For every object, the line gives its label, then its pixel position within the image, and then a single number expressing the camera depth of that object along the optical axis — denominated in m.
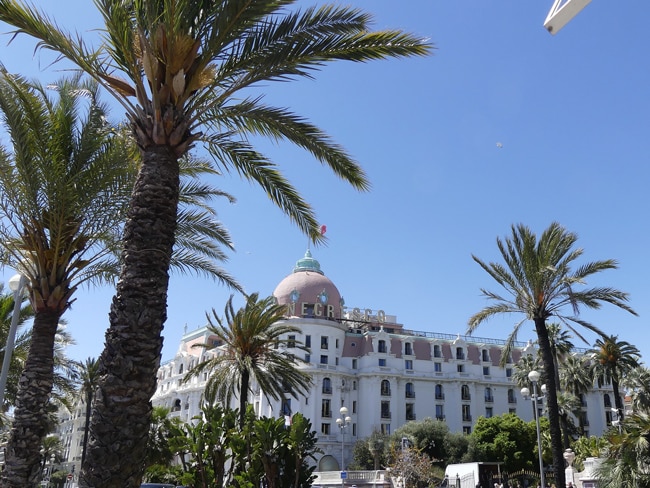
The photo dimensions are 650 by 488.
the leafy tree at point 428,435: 51.81
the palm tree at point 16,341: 19.05
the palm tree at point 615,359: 44.34
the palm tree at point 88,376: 46.51
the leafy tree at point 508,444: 51.09
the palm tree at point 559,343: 46.22
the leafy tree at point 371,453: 52.46
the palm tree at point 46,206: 10.86
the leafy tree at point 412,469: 35.03
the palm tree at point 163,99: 6.65
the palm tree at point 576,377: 50.50
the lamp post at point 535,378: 20.64
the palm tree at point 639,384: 44.06
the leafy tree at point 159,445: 28.88
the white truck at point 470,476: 33.19
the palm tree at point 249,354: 24.66
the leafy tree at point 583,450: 33.59
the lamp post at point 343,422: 36.77
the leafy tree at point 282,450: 15.51
